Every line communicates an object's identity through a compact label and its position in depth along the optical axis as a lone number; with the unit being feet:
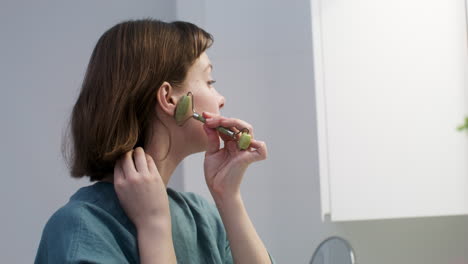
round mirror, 4.01
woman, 3.26
